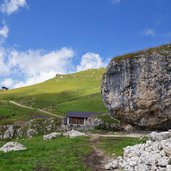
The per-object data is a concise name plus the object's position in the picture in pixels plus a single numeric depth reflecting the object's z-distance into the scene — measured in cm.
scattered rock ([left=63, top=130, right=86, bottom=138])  2963
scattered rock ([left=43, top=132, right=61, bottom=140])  2909
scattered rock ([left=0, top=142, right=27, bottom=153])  2413
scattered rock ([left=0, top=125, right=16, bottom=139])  4416
